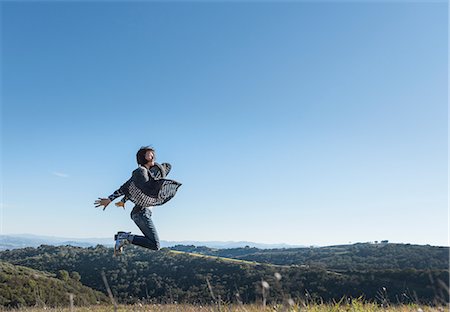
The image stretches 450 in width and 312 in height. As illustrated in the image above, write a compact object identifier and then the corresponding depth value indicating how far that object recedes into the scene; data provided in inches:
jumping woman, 300.5
